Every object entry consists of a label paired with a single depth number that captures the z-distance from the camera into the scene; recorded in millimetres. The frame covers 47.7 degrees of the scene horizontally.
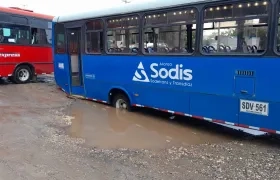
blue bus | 5207
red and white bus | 12602
